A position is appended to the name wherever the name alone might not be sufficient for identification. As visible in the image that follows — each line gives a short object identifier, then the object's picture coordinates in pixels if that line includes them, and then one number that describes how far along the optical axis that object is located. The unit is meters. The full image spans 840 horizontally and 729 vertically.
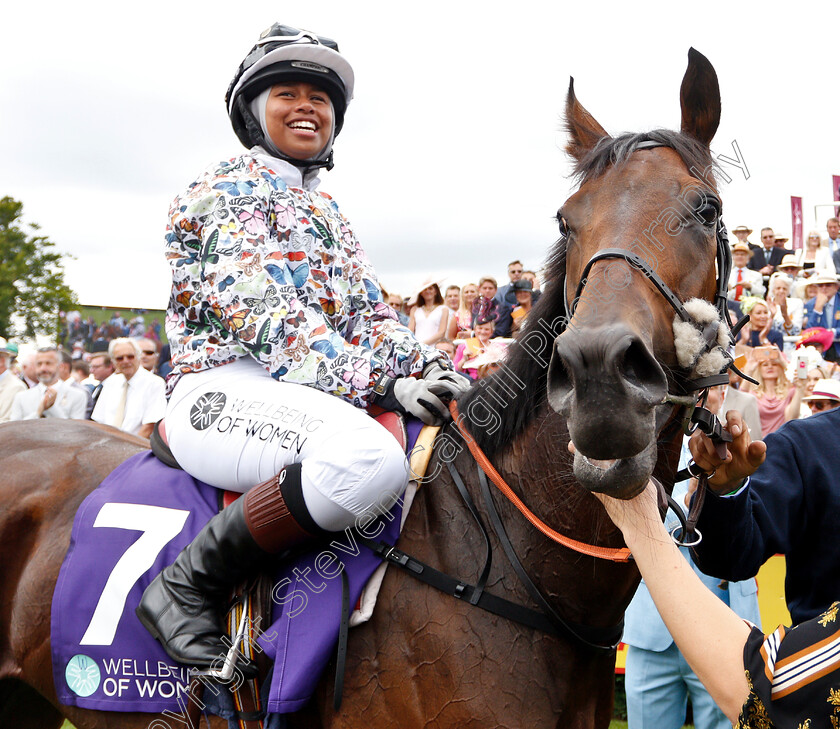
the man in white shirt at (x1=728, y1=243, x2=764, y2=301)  10.47
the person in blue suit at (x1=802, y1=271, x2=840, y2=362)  10.01
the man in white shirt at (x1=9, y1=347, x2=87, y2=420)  8.99
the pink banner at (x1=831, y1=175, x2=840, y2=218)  19.60
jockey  2.14
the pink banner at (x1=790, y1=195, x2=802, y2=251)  21.16
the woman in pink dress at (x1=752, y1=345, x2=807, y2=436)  6.33
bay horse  1.60
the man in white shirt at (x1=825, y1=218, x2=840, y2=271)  13.21
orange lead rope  1.96
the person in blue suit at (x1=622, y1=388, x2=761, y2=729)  3.77
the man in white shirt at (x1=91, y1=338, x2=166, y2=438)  7.09
